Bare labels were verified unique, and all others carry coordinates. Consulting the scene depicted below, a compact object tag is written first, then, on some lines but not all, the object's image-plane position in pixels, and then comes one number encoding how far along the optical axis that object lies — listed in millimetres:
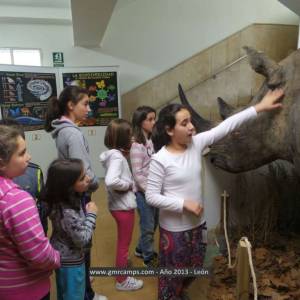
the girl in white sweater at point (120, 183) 2168
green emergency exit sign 6320
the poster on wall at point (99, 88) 5664
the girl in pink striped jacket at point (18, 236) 1128
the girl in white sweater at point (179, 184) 1708
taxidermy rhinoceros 1880
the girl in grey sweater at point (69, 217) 1486
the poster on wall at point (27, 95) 5195
